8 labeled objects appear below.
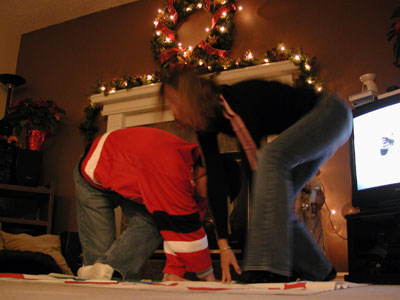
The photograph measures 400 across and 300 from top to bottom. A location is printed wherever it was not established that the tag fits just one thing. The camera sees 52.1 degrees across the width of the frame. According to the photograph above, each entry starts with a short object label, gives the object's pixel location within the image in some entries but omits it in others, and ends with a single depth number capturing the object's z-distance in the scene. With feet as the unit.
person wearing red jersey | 5.10
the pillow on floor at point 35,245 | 9.37
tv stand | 6.53
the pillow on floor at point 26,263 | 7.04
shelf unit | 11.64
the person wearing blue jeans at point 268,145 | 3.53
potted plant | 12.41
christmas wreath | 11.48
